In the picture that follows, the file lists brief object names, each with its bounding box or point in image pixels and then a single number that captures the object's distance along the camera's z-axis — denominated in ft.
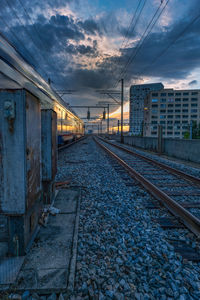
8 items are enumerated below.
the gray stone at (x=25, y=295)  4.89
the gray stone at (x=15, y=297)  4.83
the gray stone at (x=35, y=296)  4.93
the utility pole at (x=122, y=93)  89.76
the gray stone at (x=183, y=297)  5.09
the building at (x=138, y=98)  552.82
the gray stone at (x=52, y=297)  4.91
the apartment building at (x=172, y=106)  301.84
